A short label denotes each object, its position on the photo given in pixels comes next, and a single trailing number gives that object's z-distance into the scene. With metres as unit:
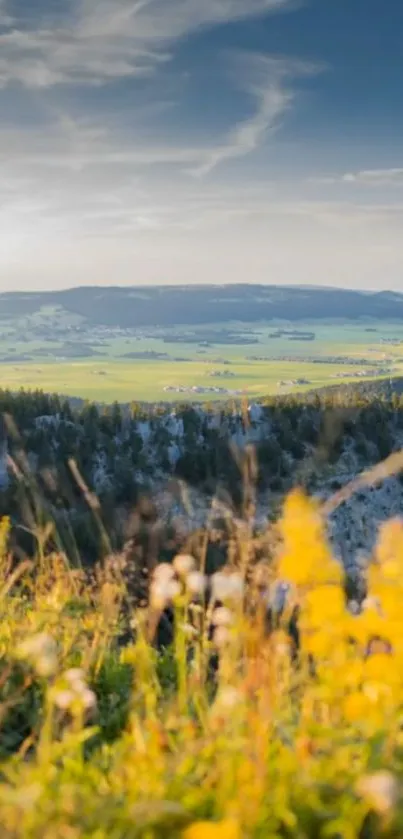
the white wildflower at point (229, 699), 2.84
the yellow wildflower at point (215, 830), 2.05
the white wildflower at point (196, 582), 3.16
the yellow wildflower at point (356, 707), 2.66
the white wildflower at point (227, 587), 3.14
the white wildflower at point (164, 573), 3.46
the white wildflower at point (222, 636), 3.45
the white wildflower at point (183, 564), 3.35
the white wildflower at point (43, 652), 2.96
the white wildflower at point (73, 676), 3.21
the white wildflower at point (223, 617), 3.45
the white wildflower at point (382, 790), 1.96
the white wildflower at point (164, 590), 3.30
